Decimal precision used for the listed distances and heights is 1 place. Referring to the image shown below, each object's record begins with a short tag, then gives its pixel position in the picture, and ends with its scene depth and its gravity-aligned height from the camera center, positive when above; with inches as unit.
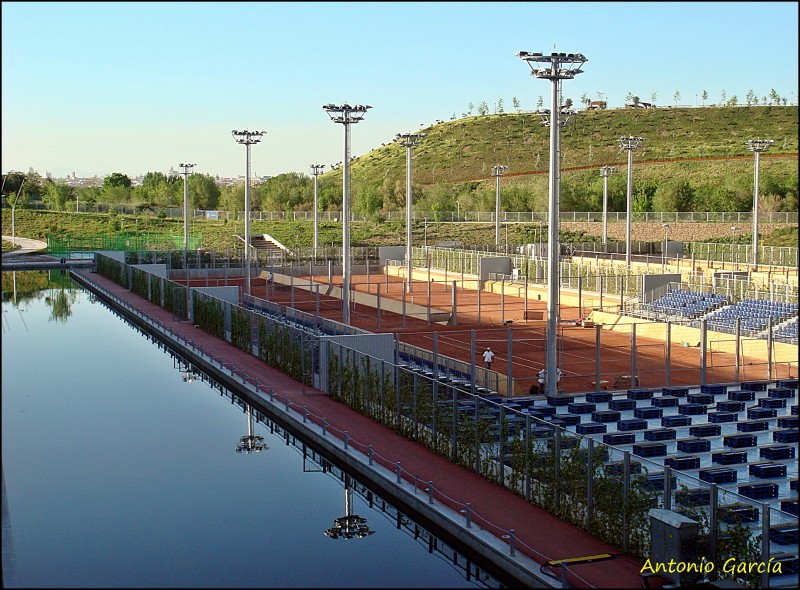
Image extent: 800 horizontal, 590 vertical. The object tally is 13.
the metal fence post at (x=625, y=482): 751.7 -188.4
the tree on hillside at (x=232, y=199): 6461.6 +134.6
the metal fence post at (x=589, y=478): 788.6 -195.2
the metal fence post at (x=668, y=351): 1398.9 -172.2
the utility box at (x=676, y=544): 674.8 -209.8
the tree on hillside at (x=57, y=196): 6072.8 +145.8
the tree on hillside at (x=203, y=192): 7037.4 +192.5
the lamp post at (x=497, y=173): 3309.5 +167.0
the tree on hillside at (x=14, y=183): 6614.2 +240.3
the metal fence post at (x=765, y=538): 659.4 -201.1
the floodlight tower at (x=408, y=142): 2742.9 +220.5
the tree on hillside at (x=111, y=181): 7603.4 +285.7
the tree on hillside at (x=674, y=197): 4785.9 +119.8
